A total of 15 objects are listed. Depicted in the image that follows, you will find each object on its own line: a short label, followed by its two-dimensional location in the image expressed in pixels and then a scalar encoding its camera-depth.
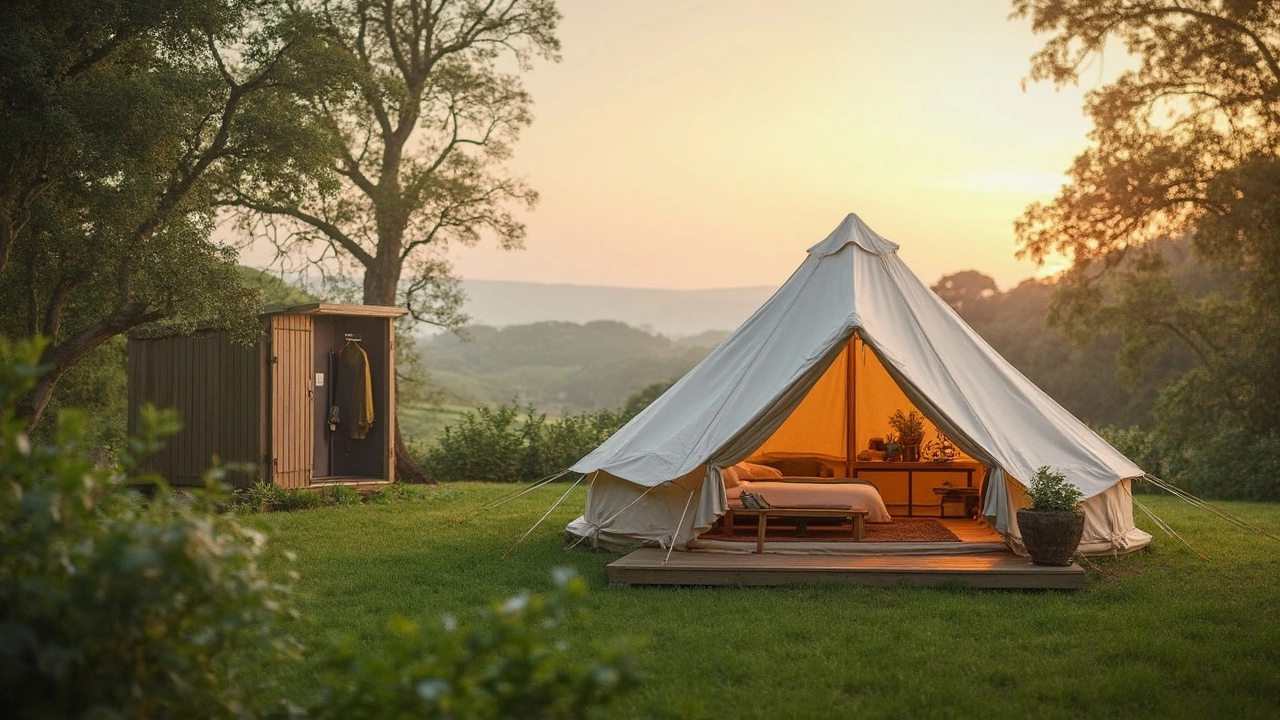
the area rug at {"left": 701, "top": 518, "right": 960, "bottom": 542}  8.02
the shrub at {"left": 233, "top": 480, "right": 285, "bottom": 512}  10.59
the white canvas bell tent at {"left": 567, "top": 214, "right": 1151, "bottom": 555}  7.45
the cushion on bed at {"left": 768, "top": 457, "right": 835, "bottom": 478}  10.48
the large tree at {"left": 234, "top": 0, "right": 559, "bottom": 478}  14.91
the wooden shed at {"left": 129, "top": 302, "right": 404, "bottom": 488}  11.07
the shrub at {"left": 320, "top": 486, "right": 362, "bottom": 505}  11.43
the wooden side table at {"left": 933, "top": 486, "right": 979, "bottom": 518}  9.79
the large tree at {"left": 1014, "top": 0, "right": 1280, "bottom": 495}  14.98
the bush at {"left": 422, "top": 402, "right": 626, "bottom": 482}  15.68
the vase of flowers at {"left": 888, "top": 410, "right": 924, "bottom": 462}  10.66
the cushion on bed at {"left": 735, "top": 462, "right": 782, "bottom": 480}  9.41
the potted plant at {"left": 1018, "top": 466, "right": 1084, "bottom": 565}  6.71
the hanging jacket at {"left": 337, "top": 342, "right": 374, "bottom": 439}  12.13
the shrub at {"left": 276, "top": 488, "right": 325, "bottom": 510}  10.87
